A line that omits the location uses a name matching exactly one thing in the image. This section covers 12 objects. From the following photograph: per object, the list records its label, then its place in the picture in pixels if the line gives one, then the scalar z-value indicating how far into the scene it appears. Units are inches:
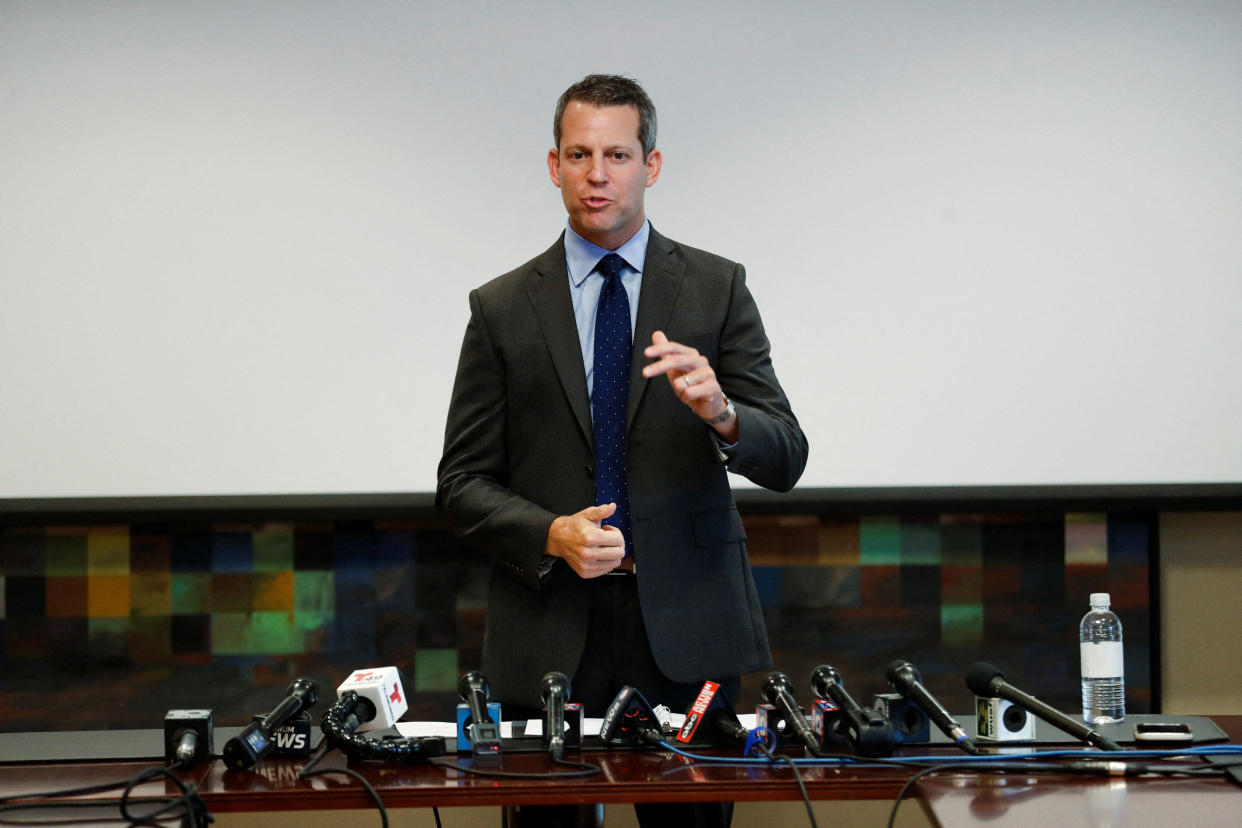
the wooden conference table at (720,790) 163.4
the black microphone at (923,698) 171.6
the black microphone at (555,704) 172.7
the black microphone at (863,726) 171.7
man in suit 178.5
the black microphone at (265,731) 171.2
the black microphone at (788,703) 172.5
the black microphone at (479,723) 173.2
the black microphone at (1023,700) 172.8
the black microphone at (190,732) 173.1
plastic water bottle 183.1
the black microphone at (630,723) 173.7
